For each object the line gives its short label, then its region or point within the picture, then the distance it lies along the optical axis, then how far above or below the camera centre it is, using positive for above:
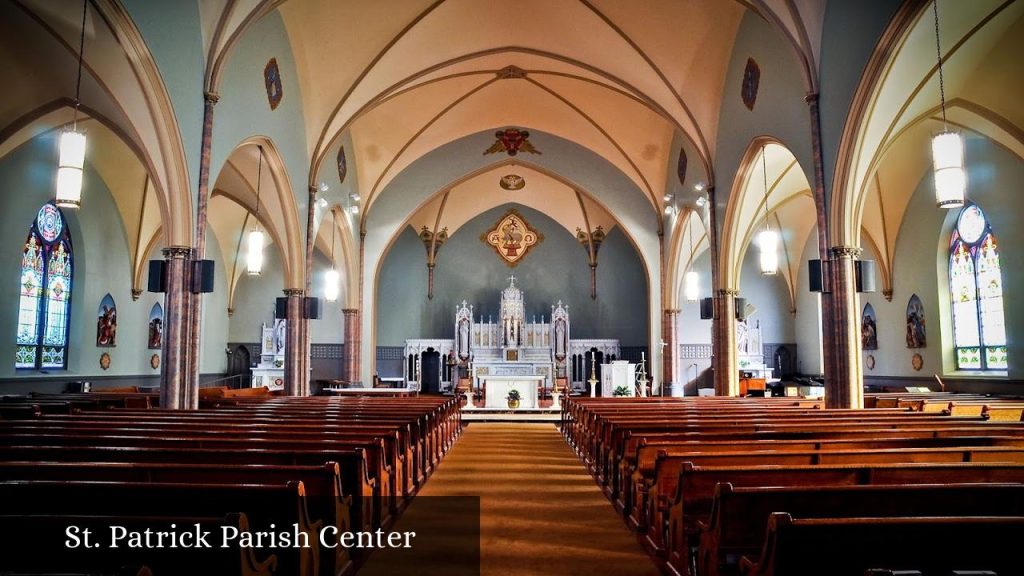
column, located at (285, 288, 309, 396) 15.95 +0.26
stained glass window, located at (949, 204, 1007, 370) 15.34 +1.34
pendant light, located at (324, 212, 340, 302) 18.64 +1.96
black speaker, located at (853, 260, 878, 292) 10.56 +1.15
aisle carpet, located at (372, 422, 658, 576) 4.90 -1.55
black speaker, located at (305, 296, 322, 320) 16.52 +1.16
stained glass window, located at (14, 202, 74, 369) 15.64 +1.55
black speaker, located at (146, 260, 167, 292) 10.48 +1.25
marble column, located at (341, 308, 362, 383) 22.19 +0.58
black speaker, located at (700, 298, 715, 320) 16.83 +1.08
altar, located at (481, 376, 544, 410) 18.28 -1.00
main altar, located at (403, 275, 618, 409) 24.88 +0.24
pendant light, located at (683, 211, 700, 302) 17.64 +1.74
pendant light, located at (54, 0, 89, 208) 7.49 +2.13
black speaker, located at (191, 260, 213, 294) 10.55 +1.23
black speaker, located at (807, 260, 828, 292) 10.60 +1.22
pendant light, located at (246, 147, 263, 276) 13.23 +2.03
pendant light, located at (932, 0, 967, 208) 7.76 +2.13
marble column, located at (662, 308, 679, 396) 21.86 +0.10
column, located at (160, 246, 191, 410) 10.11 +0.38
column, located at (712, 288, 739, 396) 16.05 +0.18
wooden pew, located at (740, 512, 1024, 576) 2.67 -0.81
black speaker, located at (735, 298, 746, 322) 16.18 +1.06
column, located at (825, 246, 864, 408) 10.25 +0.24
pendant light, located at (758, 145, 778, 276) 13.06 +1.97
